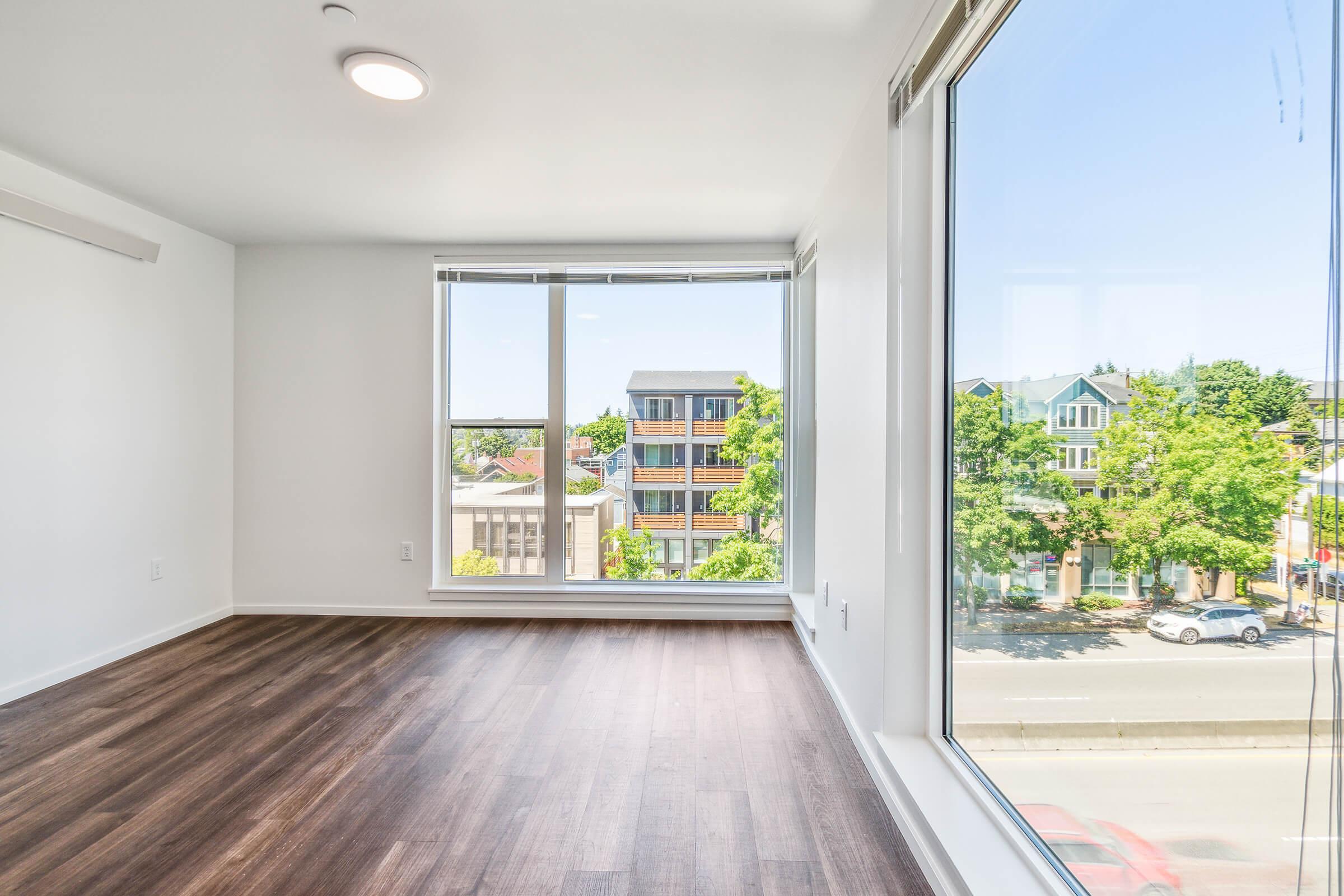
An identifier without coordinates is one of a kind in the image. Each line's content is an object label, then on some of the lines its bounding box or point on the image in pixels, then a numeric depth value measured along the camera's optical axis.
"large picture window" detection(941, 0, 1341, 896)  0.86
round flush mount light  2.11
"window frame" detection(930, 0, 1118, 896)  1.99
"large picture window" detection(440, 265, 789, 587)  4.26
